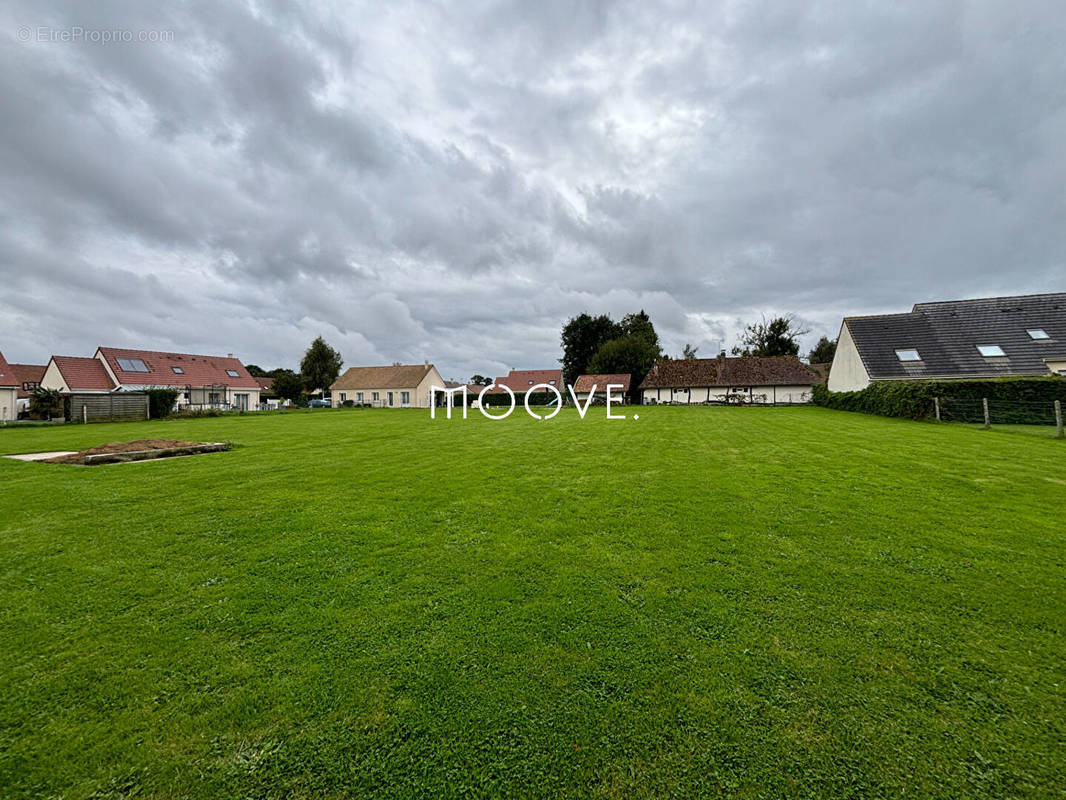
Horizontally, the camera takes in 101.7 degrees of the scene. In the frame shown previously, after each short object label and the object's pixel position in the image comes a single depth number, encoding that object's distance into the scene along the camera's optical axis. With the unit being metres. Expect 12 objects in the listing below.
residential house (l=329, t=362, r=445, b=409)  50.06
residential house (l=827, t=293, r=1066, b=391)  21.17
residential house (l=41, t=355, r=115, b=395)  30.44
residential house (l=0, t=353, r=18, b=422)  26.58
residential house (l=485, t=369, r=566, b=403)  58.44
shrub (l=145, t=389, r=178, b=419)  24.27
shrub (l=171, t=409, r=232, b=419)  26.25
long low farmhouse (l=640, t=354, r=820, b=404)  42.50
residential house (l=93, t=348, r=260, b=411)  32.94
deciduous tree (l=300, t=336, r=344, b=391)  56.84
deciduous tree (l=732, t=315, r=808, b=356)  54.75
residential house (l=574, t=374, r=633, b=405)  50.25
